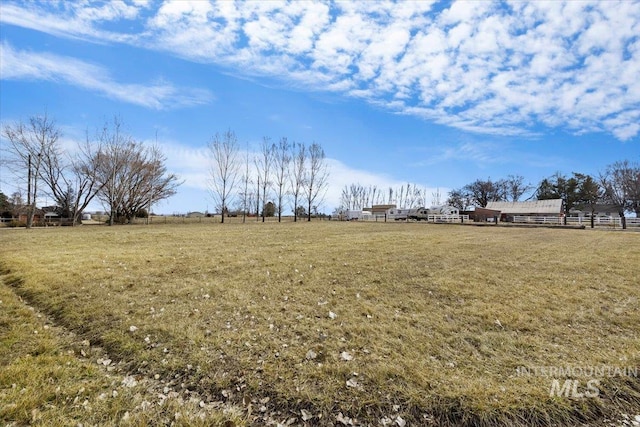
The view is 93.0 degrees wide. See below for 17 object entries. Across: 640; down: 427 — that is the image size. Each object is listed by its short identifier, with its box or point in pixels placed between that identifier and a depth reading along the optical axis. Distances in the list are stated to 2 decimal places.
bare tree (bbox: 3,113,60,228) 26.63
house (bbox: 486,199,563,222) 50.91
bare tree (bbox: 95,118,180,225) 30.03
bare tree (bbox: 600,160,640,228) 35.91
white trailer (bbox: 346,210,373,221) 55.66
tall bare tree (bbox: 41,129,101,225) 29.91
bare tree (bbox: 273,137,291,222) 38.56
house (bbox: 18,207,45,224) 32.17
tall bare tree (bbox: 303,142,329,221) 39.28
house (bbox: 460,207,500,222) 51.94
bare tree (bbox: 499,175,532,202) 68.31
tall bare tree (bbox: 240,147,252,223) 38.04
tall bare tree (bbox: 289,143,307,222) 39.06
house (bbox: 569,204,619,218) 49.68
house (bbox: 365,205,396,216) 72.64
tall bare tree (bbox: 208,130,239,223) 35.19
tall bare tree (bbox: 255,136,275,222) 38.19
